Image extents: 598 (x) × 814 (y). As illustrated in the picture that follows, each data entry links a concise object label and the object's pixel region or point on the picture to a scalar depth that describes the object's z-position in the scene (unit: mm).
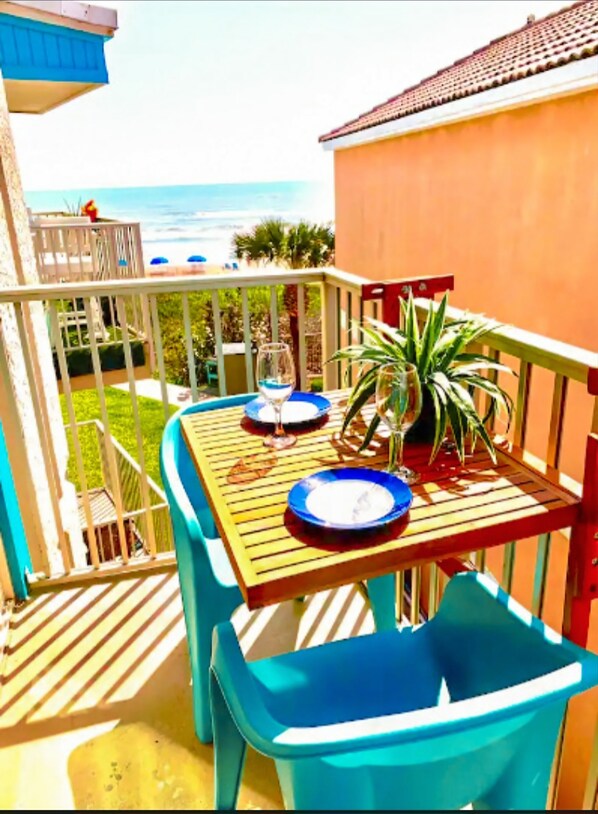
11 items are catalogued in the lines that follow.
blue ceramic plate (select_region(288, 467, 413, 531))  1190
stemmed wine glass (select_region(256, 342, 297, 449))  1617
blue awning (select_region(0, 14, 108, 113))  4945
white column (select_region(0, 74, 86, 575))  2604
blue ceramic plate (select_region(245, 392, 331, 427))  1739
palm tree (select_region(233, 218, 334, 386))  11133
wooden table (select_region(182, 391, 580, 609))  1098
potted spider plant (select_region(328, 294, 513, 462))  1463
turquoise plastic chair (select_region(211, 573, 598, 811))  732
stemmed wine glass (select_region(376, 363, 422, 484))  1374
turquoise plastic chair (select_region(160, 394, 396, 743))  1437
